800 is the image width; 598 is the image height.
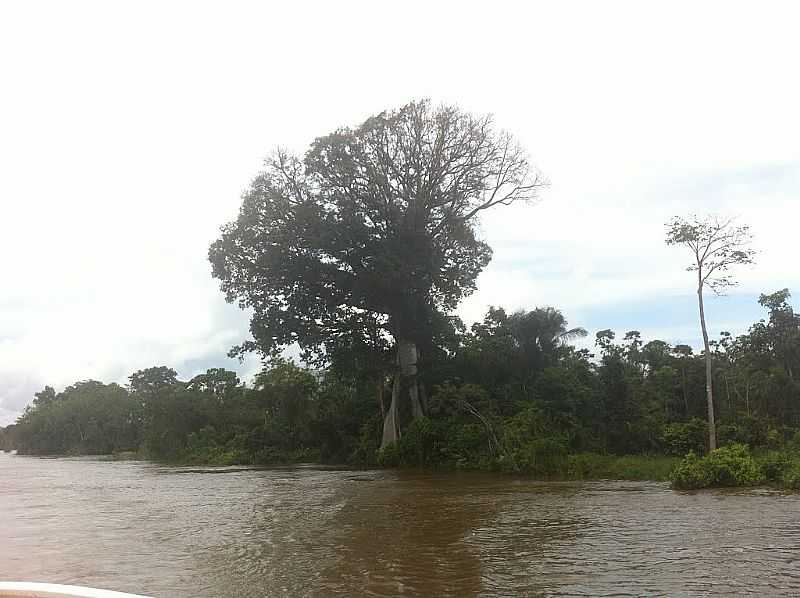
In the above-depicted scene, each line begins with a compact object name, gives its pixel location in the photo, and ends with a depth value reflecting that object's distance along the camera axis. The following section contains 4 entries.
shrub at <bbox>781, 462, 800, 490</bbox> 16.53
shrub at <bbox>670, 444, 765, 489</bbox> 17.66
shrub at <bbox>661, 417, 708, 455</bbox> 25.66
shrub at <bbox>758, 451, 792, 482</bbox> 17.62
